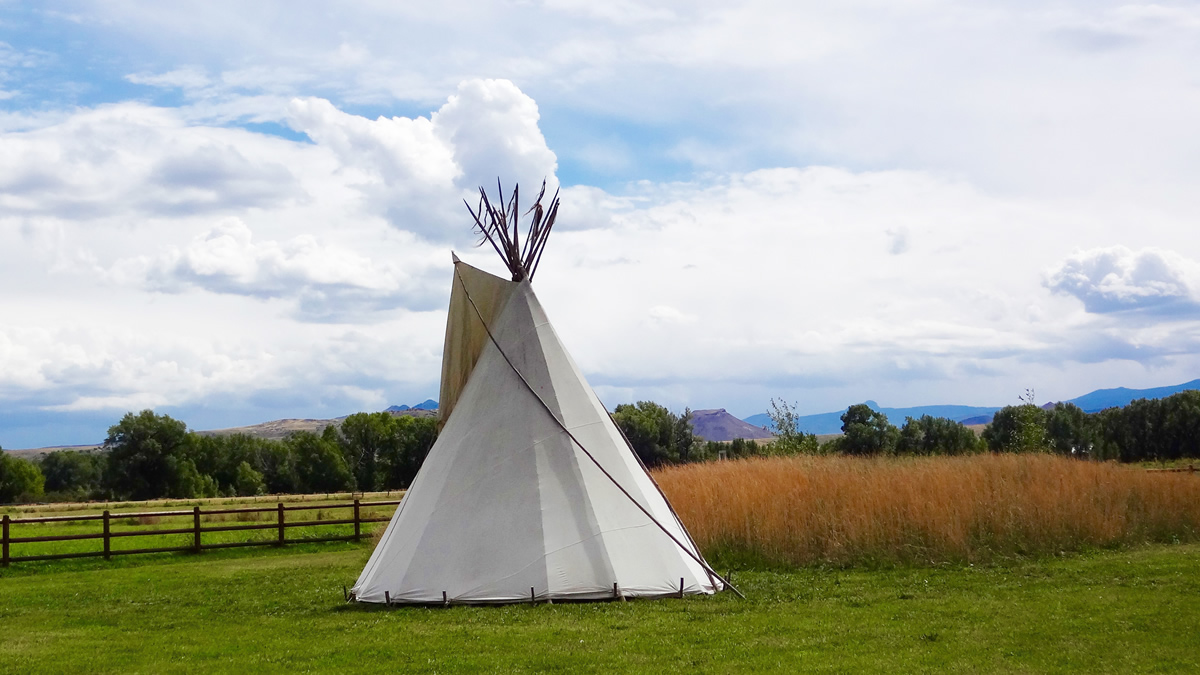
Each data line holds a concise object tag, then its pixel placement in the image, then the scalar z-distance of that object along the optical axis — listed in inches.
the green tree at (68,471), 3120.1
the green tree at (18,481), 2516.0
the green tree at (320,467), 2527.1
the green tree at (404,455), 2311.8
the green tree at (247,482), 2477.9
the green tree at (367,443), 2566.4
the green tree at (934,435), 1914.1
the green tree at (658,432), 2204.7
